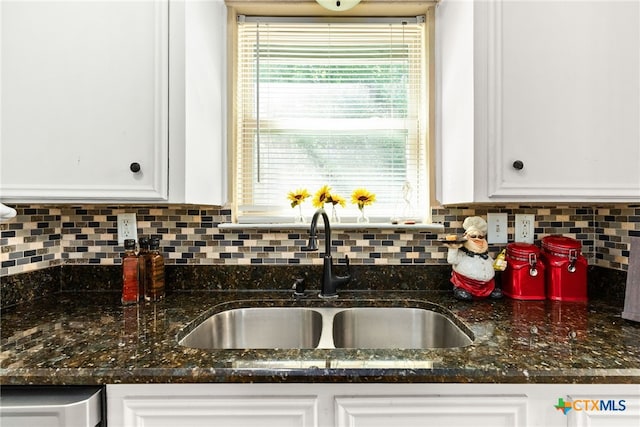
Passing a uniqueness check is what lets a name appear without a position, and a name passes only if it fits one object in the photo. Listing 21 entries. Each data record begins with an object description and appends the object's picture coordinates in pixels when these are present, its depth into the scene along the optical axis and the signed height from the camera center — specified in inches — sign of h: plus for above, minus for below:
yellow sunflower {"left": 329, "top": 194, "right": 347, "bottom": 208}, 59.8 +2.5
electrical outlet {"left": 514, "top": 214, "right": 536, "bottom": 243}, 59.6 -2.3
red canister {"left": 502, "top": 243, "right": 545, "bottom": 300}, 54.9 -9.4
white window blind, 63.6 +17.8
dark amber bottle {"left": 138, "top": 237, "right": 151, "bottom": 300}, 53.9 -7.2
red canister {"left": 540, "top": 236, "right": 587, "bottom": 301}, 54.3 -9.2
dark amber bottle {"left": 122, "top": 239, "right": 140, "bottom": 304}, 52.6 -8.8
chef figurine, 54.6 -7.8
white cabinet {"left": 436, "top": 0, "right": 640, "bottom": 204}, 45.6 +14.7
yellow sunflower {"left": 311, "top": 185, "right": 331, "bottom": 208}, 59.4 +3.0
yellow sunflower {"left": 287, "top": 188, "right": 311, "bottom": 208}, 60.2 +3.2
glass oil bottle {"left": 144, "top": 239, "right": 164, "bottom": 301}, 55.4 -9.5
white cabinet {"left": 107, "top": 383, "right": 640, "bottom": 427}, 32.4 -17.5
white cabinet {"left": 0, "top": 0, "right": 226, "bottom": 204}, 46.5 +15.1
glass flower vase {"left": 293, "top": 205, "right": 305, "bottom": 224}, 61.9 -0.5
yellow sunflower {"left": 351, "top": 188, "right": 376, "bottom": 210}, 60.0 +3.0
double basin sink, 52.7 -17.0
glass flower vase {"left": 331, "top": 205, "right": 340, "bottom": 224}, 62.1 -0.2
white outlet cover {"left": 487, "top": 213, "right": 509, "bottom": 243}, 59.6 -1.8
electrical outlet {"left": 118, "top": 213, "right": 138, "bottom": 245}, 60.2 -2.0
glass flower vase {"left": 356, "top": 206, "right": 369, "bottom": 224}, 61.8 -0.8
